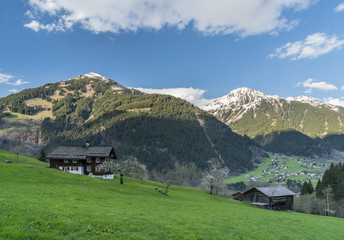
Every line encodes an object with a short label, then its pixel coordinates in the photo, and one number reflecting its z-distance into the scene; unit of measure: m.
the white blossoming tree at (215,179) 98.38
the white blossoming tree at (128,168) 70.69
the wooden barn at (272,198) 90.88
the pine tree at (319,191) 116.25
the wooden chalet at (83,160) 83.75
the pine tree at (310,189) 131.82
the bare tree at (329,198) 96.06
